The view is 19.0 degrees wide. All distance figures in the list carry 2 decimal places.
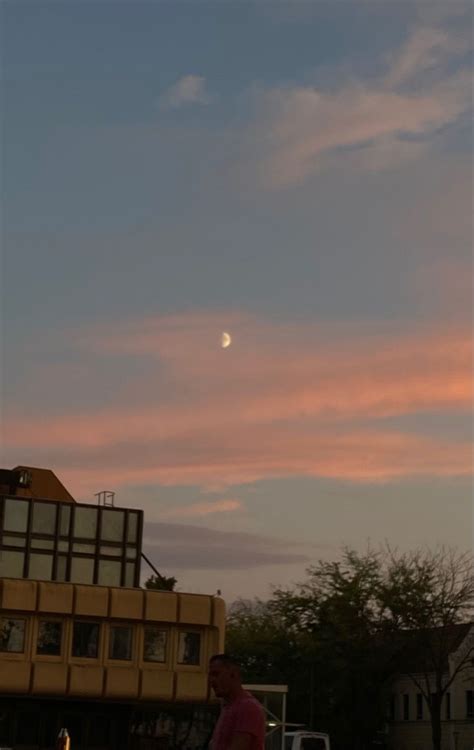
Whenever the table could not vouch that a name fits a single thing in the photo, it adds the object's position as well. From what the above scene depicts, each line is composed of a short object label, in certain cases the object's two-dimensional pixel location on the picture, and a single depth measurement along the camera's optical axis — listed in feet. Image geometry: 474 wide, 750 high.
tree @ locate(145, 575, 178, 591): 333.17
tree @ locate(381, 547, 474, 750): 261.24
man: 25.14
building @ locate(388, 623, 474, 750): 266.57
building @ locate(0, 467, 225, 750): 197.57
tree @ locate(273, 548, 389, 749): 261.85
